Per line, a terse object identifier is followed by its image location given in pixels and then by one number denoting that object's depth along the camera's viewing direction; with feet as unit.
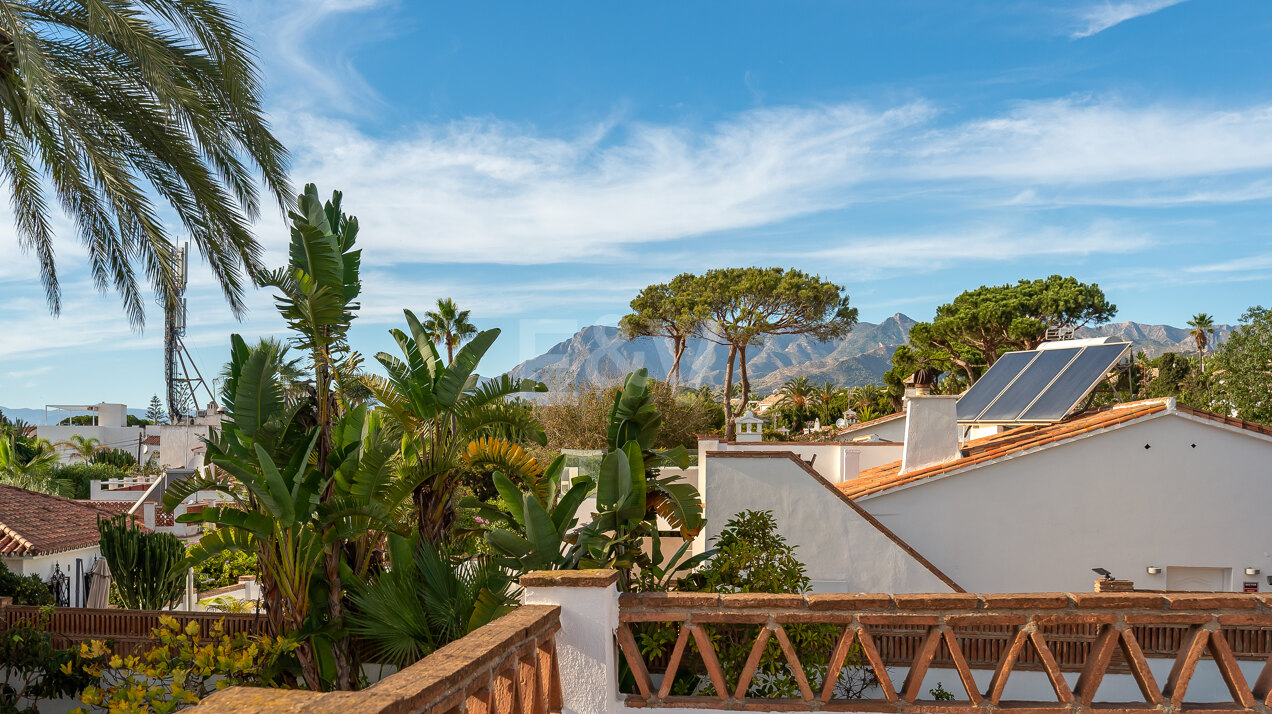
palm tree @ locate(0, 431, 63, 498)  85.81
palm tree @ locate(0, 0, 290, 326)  21.09
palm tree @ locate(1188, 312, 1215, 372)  191.72
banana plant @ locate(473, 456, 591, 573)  24.08
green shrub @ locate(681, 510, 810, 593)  22.06
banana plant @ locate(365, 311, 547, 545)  29.07
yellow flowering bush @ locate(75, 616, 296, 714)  23.74
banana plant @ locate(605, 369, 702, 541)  27.12
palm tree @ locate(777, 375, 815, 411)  195.10
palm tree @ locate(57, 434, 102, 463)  161.38
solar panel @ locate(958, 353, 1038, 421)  46.78
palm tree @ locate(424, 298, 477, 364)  106.63
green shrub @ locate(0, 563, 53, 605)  35.55
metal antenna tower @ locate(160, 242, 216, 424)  171.83
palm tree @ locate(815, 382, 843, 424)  179.52
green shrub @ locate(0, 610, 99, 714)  29.73
